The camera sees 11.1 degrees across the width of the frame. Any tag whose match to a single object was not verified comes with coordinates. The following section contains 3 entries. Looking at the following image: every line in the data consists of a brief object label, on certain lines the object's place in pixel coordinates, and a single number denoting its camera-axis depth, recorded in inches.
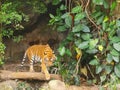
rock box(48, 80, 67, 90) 434.3
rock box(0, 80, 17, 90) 437.9
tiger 472.2
